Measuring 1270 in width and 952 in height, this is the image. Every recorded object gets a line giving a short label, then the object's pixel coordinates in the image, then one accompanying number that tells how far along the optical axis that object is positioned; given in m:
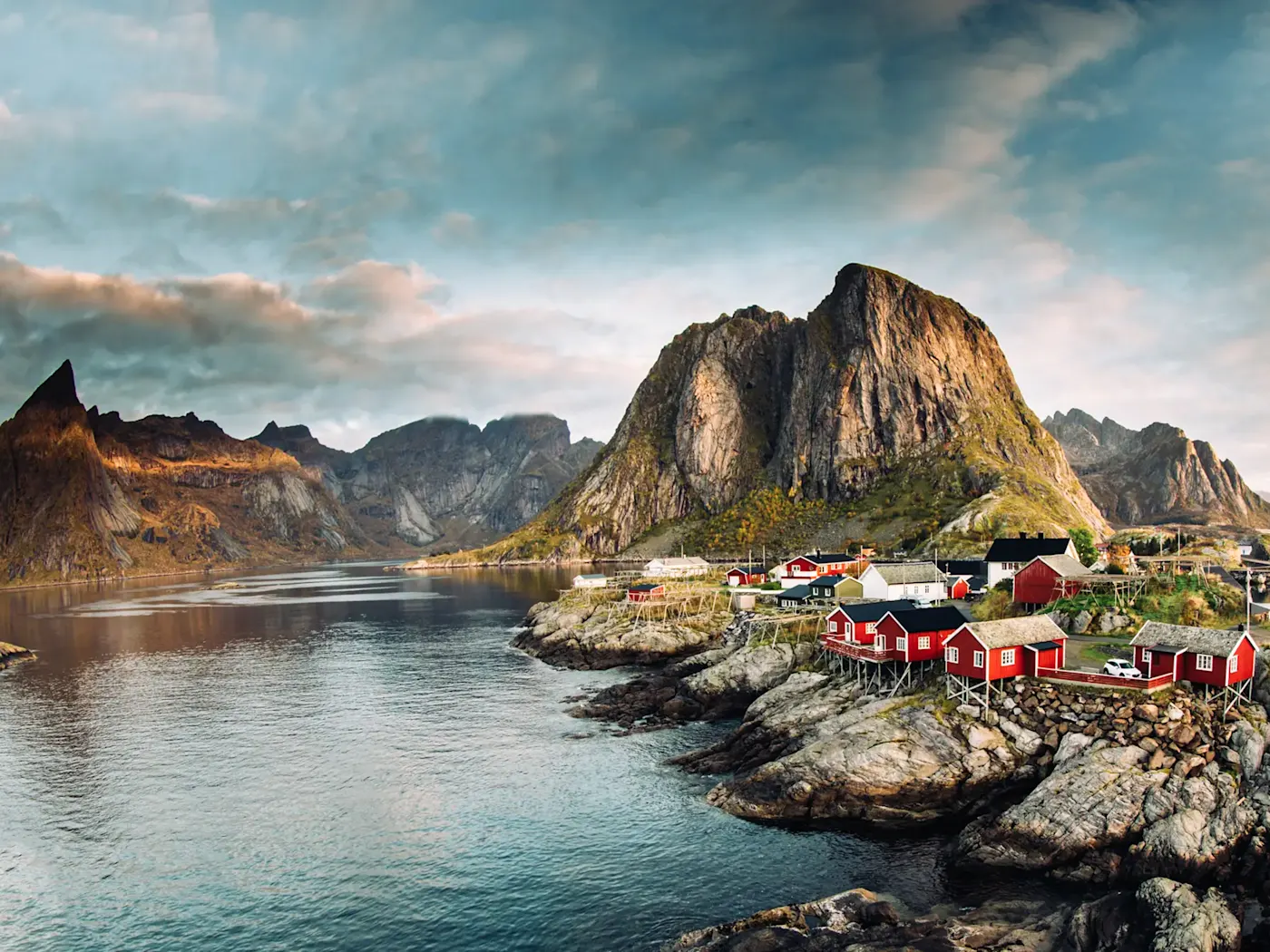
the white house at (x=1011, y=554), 101.03
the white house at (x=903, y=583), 105.62
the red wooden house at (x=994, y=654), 55.06
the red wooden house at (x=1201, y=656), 49.75
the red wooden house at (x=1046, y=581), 78.50
